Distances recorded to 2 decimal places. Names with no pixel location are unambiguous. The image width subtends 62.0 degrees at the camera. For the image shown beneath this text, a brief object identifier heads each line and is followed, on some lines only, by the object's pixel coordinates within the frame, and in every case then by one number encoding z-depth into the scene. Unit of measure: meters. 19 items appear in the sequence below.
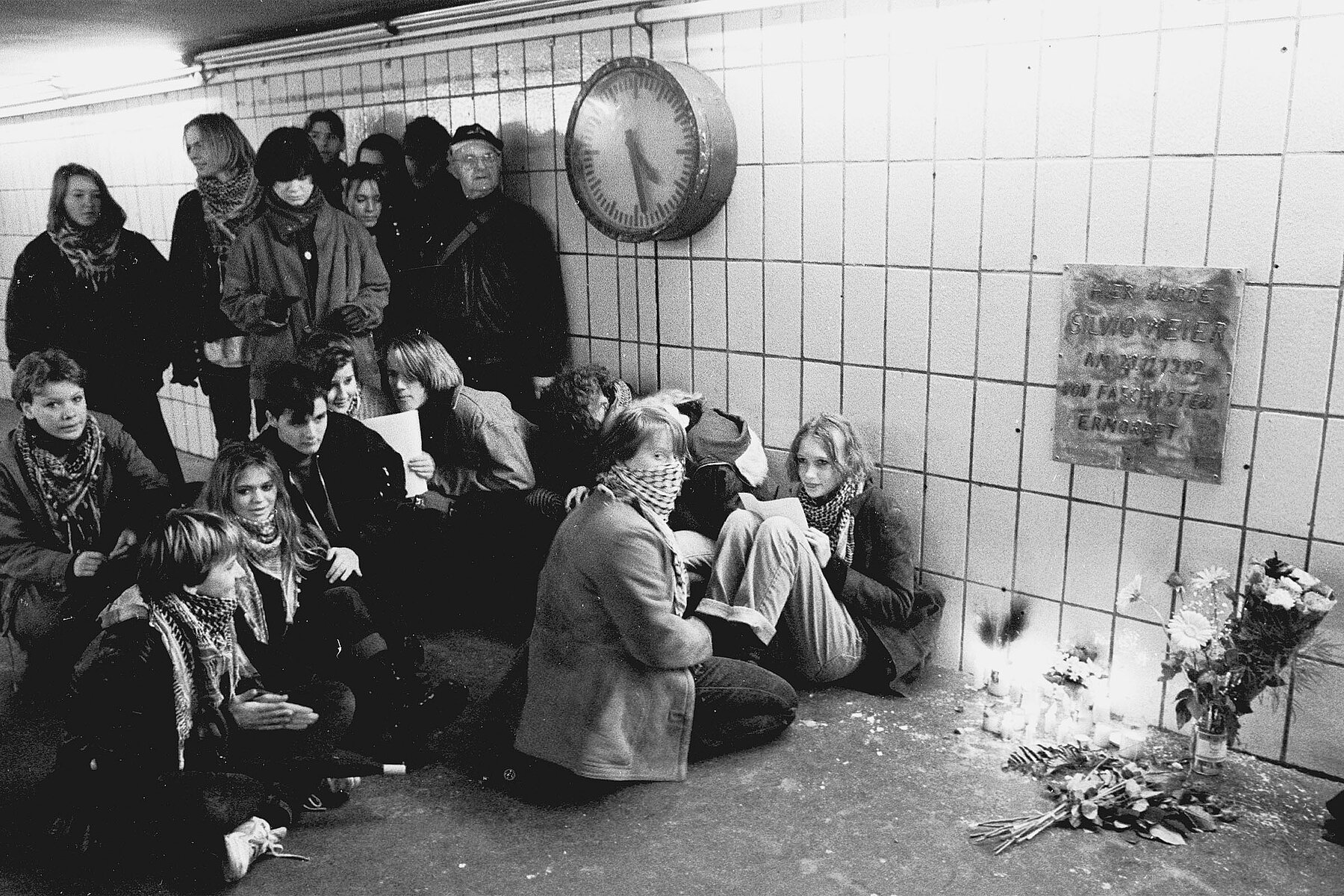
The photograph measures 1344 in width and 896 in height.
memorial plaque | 3.70
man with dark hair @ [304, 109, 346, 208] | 6.55
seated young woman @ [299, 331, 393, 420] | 4.68
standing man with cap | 5.57
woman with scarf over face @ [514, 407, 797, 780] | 3.53
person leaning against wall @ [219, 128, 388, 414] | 5.43
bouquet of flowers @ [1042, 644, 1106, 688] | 4.02
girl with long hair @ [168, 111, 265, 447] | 5.86
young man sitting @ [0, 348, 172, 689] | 4.22
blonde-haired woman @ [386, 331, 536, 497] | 5.04
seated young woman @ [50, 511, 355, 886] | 3.27
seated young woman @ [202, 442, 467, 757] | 3.84
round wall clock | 4.69
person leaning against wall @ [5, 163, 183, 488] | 5.37
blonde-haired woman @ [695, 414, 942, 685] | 4.25
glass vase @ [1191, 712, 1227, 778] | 3.70
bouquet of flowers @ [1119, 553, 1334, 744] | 3.47
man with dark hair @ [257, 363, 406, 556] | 4.39
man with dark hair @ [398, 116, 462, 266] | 5.84
